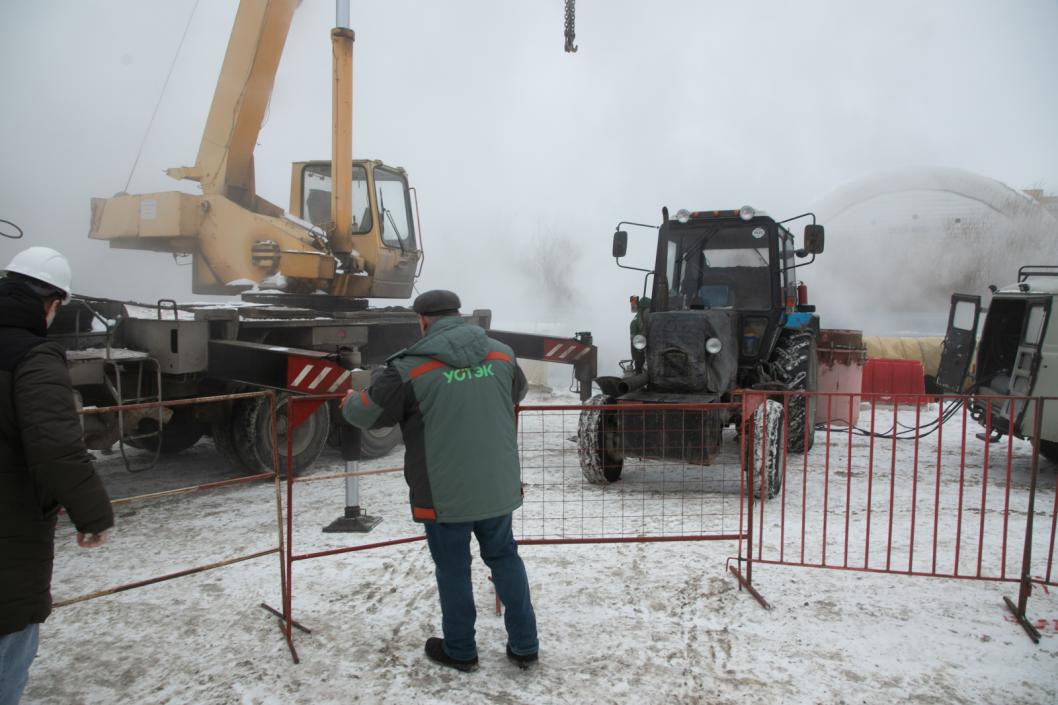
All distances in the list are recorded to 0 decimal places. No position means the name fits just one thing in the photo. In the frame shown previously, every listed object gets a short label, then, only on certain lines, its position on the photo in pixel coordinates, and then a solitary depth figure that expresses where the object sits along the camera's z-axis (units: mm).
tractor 5590
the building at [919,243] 22516
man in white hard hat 2023
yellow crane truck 5406
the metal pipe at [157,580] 2956
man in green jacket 2795
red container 11234
